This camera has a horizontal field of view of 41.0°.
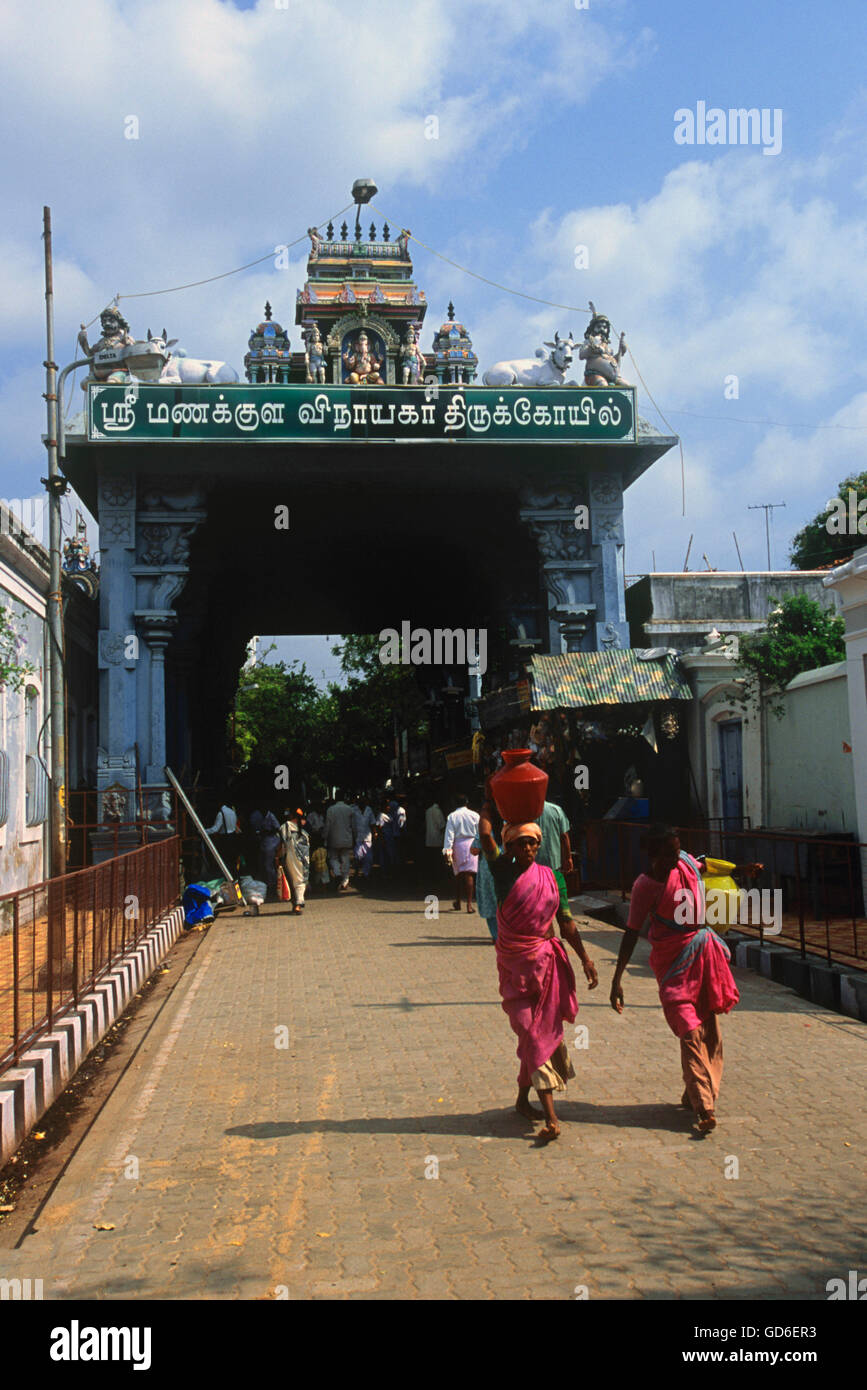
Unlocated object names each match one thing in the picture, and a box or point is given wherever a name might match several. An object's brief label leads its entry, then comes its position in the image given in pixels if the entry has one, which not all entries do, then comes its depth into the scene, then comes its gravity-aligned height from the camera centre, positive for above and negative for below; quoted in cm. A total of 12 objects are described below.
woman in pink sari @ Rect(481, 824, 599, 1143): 586 -94
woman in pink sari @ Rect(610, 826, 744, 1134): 589 -98
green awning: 1791 +153
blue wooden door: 1780 +6
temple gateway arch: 2112 +615
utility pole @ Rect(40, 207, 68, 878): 1148 +150
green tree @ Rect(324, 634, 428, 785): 5025 +337
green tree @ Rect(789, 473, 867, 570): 3819 +779
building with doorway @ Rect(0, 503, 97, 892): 1524 +103
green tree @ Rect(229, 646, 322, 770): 6975 +443
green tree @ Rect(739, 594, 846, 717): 1614 +177
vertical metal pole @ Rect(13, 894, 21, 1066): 629 -101
